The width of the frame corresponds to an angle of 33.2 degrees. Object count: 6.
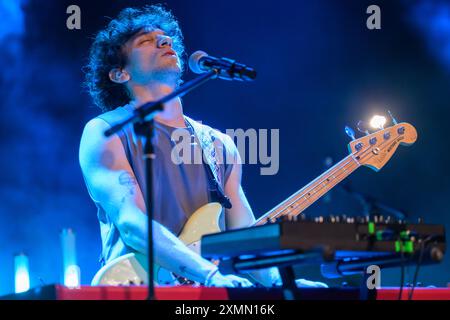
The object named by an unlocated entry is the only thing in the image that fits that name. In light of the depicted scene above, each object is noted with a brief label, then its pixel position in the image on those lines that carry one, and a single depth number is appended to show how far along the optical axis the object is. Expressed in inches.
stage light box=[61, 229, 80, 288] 122.3
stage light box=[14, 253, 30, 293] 173.2
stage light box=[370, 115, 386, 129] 191.0
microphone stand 109.2
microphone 135.3
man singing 153.9
